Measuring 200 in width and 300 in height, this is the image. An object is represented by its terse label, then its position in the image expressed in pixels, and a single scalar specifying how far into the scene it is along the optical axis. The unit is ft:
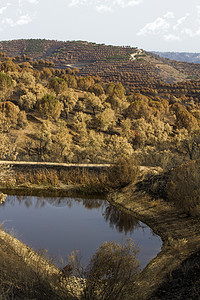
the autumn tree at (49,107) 123.13
